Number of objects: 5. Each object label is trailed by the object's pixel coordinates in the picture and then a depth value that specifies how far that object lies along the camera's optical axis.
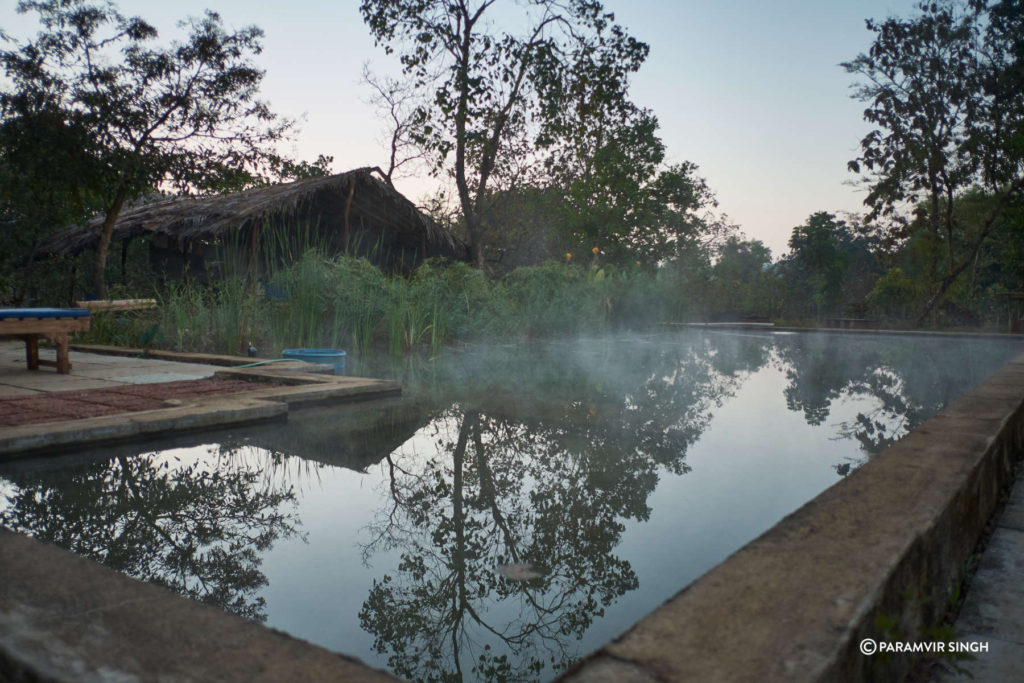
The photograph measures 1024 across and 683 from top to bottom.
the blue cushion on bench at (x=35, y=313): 3.93
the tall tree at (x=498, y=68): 12.30
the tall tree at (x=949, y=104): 13.21
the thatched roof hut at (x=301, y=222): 9.76
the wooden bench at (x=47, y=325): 3.94
